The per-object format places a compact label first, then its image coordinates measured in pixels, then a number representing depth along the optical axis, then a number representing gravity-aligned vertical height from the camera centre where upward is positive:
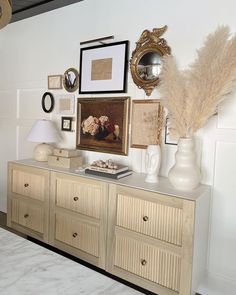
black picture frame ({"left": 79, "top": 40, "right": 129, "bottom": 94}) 2.41 +0.55
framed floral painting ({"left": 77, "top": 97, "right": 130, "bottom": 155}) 2.44 +0.04
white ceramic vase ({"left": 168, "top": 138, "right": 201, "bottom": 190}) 1.85 -0.25
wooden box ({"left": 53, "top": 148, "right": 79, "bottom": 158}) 2.53 -0.24
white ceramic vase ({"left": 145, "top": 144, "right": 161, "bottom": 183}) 2.04 -0.24
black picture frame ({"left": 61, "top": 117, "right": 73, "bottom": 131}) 2.82 +0.04
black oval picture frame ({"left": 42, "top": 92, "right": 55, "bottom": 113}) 2.97 +0.26
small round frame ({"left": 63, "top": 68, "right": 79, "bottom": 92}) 2.73 +0.48
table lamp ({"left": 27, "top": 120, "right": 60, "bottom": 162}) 2.63 -0.11
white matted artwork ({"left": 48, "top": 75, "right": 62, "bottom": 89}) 2.87 +0.48
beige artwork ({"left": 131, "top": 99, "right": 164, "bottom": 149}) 2.23 +0.07
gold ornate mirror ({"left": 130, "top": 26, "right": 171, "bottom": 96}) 2.20 +0.59
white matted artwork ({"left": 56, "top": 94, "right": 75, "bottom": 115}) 2.80 +0.24
